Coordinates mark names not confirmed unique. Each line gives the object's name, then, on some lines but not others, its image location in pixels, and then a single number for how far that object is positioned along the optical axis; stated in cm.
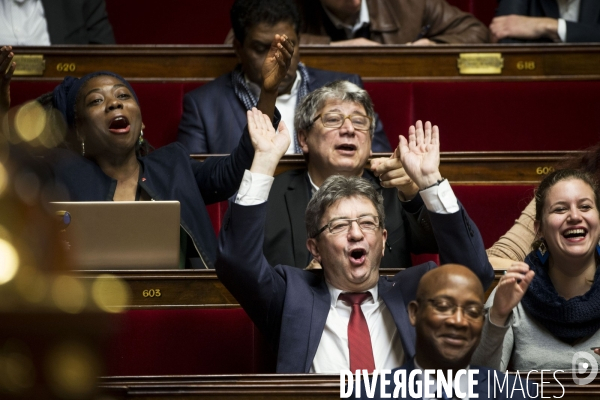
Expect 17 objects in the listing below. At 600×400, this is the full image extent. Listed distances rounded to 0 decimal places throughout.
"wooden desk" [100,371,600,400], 1158
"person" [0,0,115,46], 1331
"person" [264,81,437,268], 1222
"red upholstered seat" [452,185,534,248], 1260
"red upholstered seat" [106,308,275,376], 1205
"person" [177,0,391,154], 1291
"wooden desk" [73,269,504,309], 1208
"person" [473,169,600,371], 1191
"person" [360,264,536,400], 1148
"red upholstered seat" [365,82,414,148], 1308
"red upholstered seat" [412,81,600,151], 1303
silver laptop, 1199
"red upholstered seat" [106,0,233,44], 1496
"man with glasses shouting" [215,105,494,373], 1183
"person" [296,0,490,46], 1336
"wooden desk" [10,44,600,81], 1311
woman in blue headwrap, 1235
